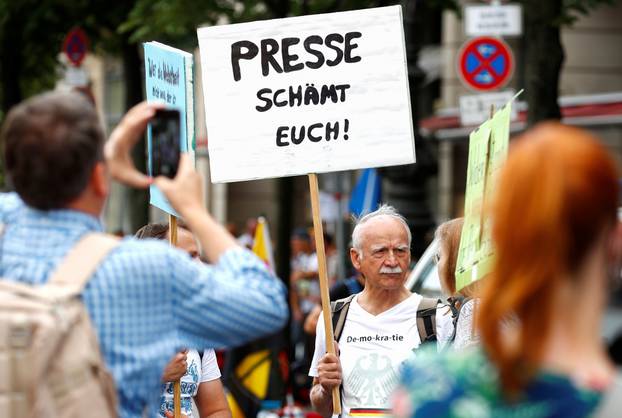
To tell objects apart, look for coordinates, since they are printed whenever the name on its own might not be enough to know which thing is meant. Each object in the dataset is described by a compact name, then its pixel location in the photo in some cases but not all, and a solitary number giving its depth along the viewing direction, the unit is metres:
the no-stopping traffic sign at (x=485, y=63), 26.12
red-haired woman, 5.12
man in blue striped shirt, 6.31
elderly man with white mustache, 11.55
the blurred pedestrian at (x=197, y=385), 11.45
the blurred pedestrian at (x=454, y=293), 11.12
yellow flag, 25.05
